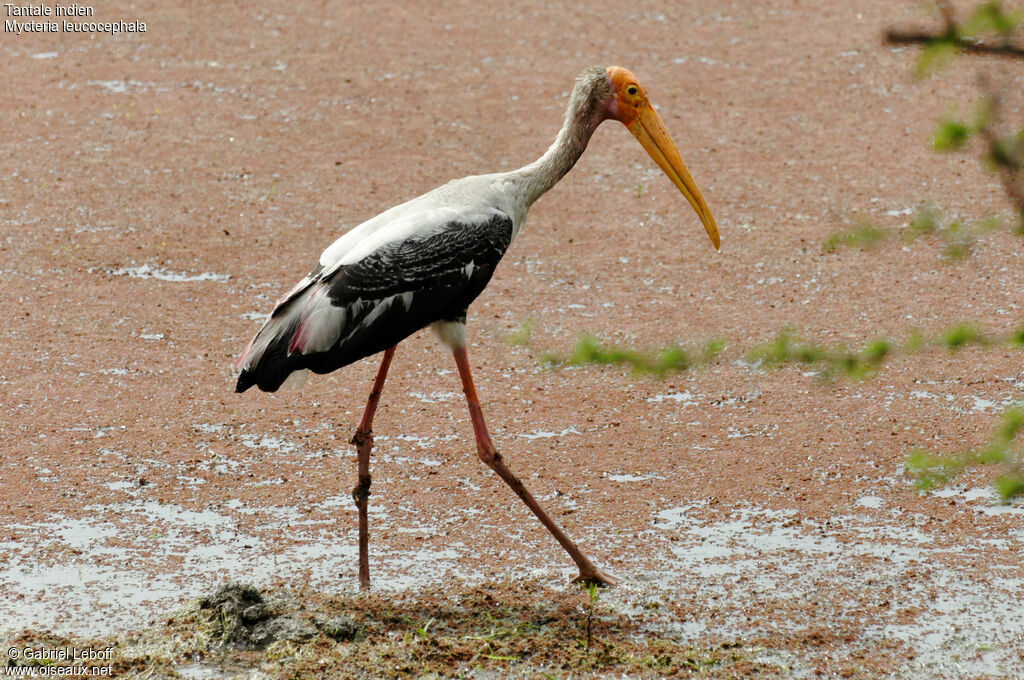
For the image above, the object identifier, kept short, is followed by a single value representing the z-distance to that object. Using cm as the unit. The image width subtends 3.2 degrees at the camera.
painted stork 2797
